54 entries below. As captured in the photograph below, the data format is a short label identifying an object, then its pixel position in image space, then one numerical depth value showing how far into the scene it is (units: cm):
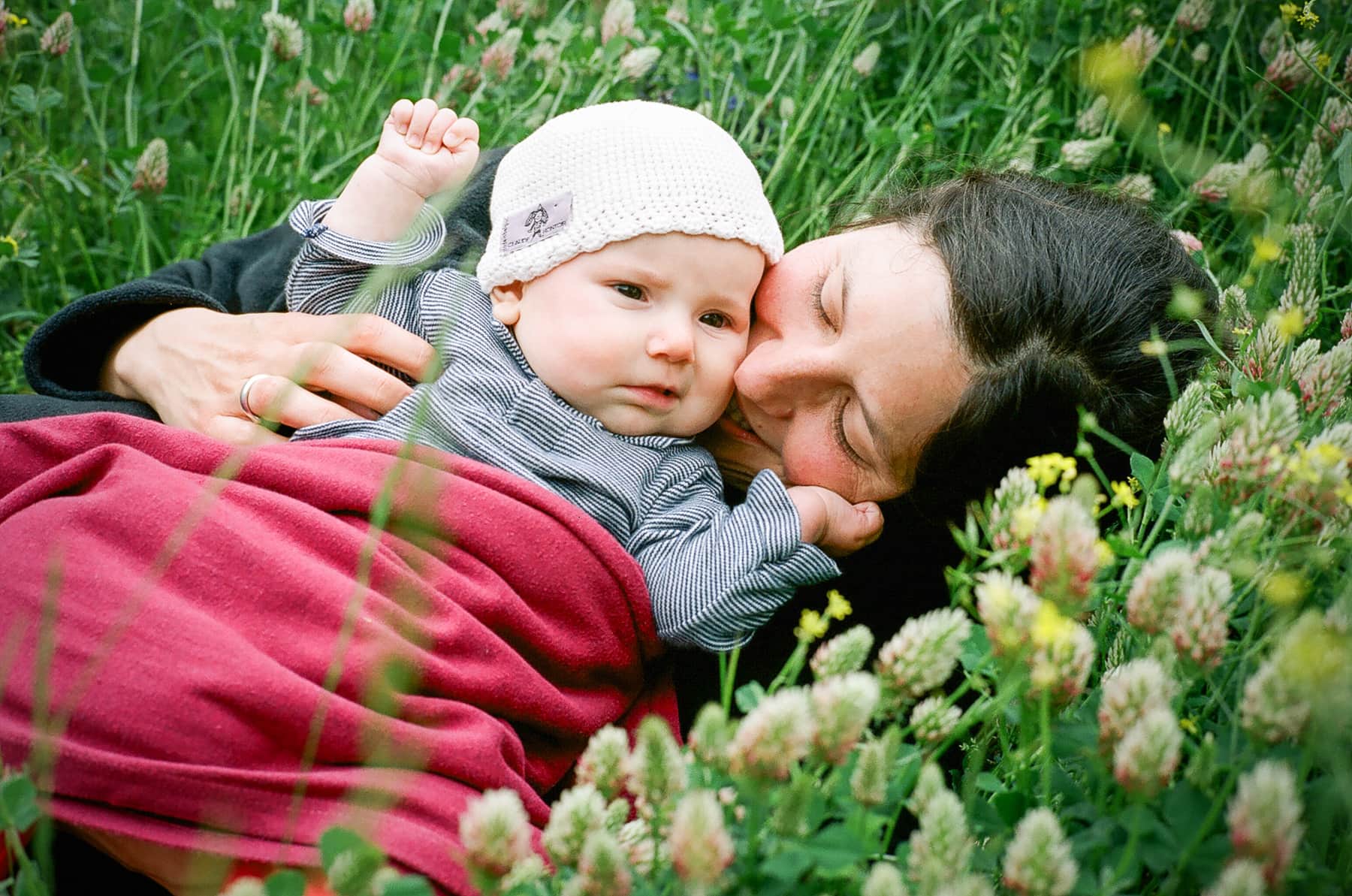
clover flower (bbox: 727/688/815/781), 50
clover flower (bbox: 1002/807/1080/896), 50
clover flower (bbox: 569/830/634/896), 51
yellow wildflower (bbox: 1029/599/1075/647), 52
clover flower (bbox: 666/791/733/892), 49
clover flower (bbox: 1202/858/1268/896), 46
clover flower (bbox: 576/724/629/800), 55
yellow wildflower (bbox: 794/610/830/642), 58
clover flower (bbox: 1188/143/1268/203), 88
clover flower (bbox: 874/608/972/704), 54
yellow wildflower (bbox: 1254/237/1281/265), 66
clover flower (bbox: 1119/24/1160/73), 97
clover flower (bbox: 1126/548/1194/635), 54
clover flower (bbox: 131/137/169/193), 97
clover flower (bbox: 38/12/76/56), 97
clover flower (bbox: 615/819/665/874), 55
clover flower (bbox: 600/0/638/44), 99
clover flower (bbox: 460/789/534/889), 51
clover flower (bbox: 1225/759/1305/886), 47
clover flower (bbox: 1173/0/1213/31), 99
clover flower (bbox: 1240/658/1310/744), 50
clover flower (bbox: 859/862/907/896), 50
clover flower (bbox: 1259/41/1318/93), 90
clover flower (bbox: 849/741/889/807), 52
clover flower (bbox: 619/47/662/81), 97
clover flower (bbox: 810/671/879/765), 50
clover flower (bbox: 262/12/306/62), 98
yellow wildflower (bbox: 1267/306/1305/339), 62
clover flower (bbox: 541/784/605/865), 53
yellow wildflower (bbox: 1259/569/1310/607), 56
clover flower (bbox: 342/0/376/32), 101
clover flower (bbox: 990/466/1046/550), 58
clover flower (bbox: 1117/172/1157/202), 95
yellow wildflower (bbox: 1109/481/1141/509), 62
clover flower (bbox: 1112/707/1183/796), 50
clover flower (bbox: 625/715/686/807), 53
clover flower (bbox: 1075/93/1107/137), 101
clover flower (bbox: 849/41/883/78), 103
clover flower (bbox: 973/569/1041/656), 53
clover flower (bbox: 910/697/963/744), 56
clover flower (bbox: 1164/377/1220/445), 62
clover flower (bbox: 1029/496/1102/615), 54
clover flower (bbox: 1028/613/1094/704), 53
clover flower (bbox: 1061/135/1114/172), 95
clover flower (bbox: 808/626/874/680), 55
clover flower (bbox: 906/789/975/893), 51
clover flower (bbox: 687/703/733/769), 53
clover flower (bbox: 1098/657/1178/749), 53
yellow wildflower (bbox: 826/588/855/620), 59
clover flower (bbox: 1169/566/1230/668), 54
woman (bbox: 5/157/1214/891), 76
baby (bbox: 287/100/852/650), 74
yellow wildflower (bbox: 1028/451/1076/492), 60
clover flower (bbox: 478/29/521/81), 100
